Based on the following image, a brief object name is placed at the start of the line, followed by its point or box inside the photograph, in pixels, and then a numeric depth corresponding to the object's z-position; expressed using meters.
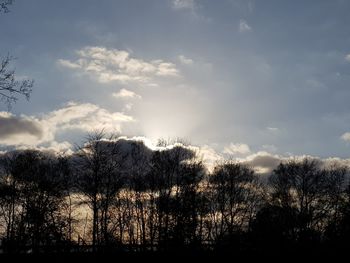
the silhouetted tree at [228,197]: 64.69
